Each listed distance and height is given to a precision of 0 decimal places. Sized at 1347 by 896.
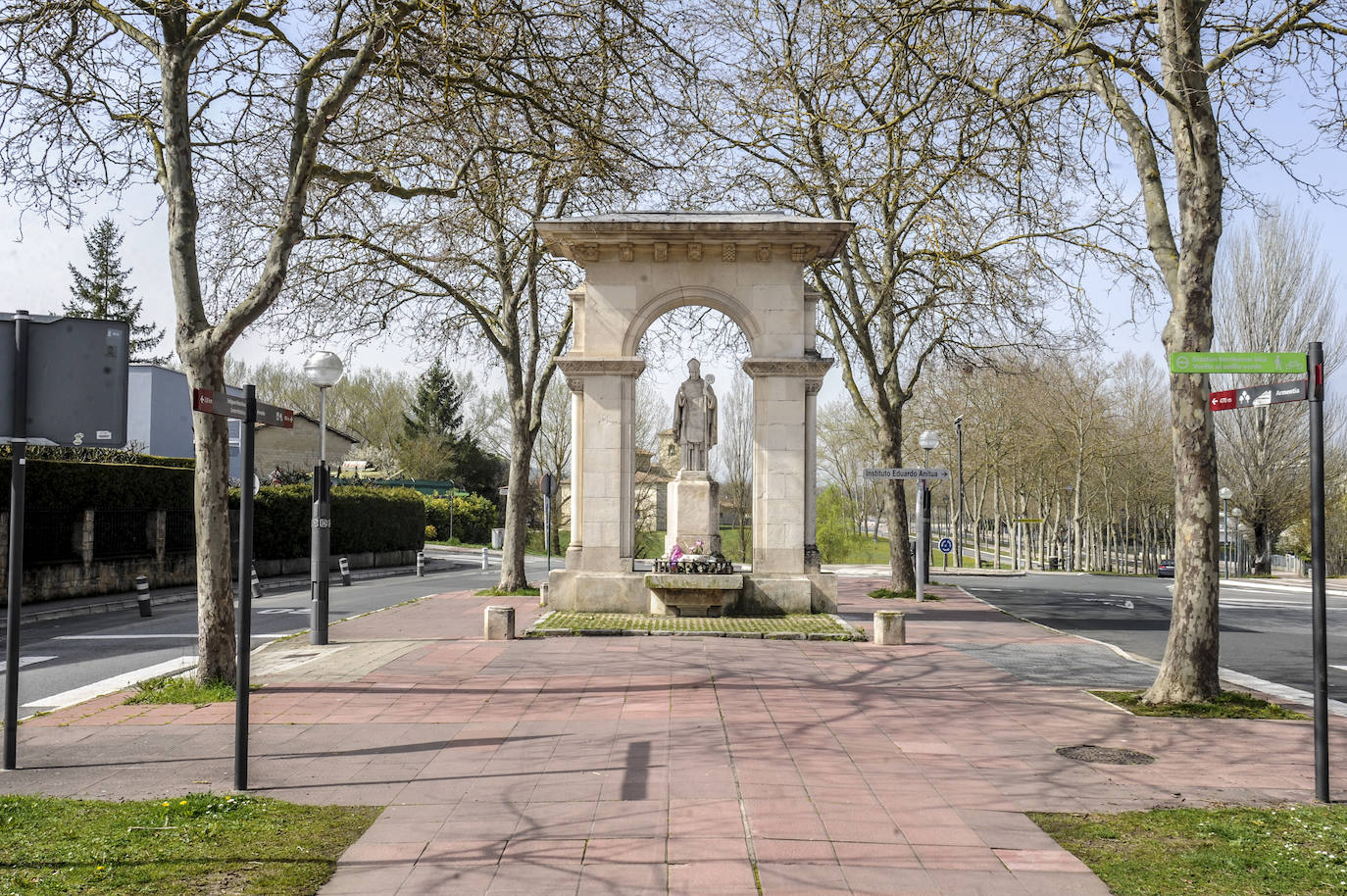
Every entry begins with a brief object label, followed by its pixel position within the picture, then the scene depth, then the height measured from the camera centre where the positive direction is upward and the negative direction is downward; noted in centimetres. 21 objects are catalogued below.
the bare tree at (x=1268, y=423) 4262 +362
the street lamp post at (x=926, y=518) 2272 -43
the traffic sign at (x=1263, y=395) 693 +77
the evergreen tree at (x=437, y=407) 6131 +550
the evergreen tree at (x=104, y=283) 4975 +1057
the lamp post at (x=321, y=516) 1375 -30
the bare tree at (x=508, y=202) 934 +415
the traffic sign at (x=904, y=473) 2000 +52
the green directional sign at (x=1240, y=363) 703 +101
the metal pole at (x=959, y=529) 4315 -135
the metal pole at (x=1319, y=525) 657 -15
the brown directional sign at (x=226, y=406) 650 +58
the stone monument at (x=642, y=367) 1753 +222
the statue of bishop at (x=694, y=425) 1902 +137
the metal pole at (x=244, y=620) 623 -79
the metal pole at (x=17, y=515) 669 -15
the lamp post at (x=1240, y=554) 5043 -267
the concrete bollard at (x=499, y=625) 1402 -180
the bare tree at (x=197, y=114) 973 +389
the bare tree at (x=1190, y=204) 962 +289
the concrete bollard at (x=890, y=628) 1411 -182
